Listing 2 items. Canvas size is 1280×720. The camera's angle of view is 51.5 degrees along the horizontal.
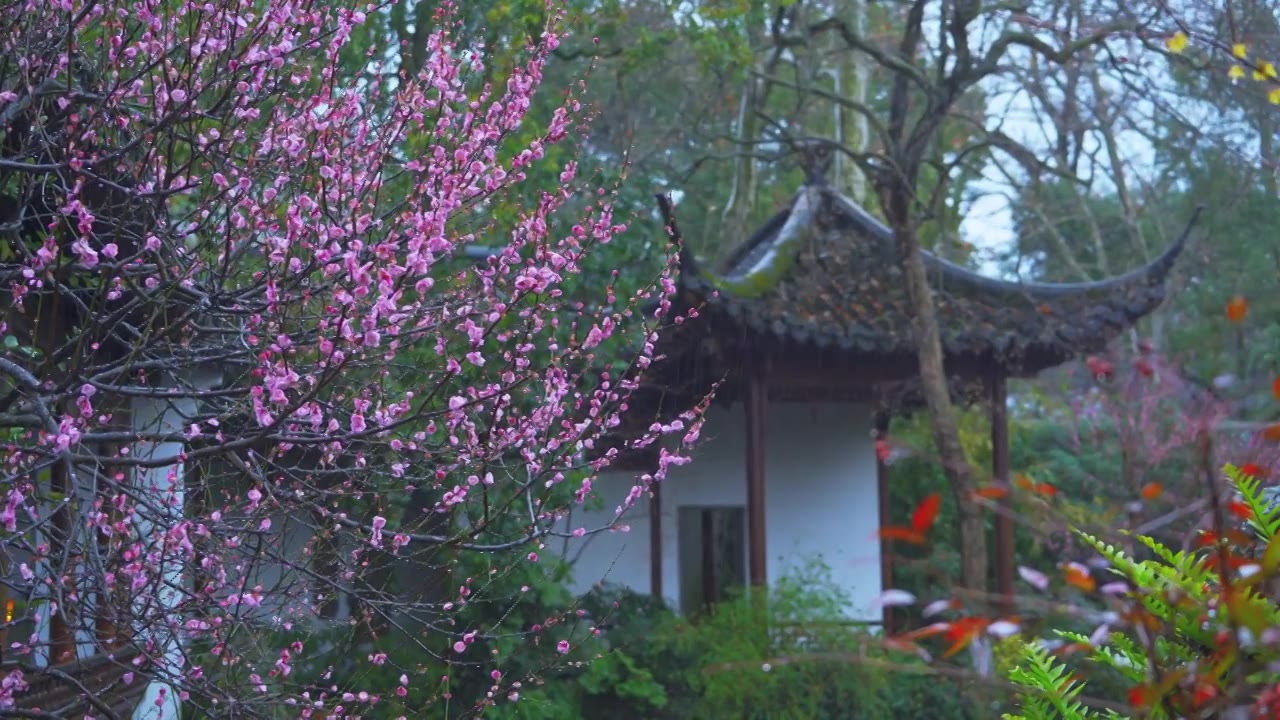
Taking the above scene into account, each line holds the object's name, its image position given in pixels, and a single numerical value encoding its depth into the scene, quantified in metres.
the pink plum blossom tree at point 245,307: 3.58
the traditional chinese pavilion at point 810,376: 10.14
